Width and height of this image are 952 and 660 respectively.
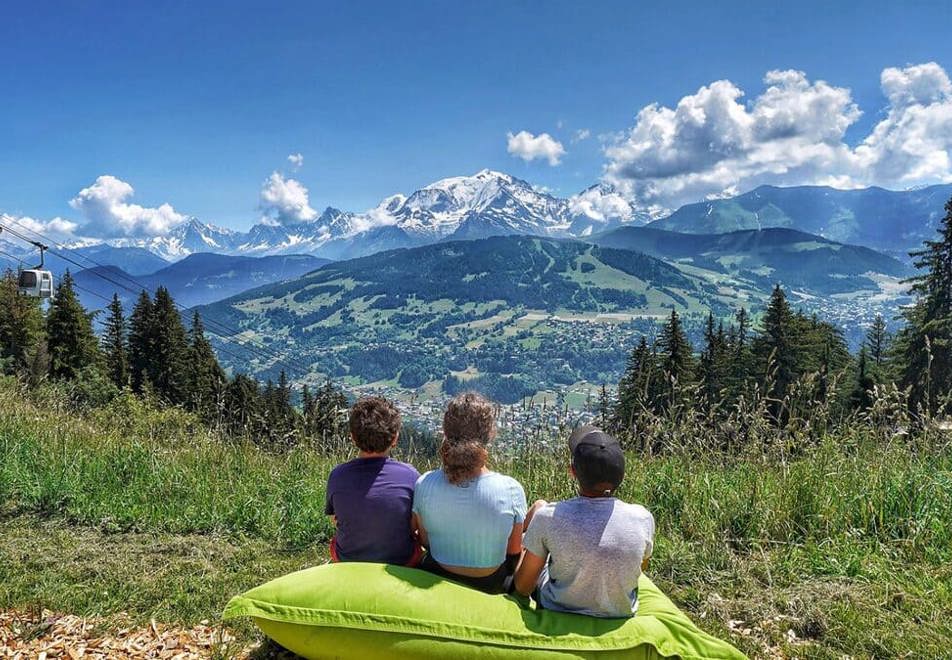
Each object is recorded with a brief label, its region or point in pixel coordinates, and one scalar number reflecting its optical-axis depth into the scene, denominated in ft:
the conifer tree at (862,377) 70.83
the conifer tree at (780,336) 94.63
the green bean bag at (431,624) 9.80
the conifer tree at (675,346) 99.60
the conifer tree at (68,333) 122.72
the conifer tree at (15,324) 121.80
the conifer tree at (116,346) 129.90
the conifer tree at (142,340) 133.39
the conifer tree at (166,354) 133.28
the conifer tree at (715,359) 101.30
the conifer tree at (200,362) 128.16
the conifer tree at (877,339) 133.18
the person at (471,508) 11.48
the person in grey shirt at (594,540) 10.41
